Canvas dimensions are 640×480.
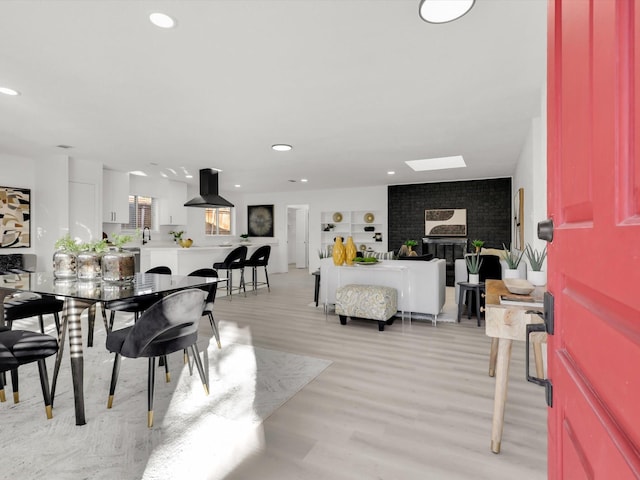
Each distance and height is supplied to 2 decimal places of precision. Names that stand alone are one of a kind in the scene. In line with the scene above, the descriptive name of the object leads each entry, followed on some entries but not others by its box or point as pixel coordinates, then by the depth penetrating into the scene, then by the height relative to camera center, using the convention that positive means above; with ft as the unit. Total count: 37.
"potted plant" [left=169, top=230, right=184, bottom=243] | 26.58 +0.34
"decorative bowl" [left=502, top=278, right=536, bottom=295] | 6.07 -0.82
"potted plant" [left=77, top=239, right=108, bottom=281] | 8.56 -0.65
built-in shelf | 31.07 +1.13
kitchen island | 19.88 -1.09
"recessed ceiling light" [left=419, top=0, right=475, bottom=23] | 6.13 +4.23
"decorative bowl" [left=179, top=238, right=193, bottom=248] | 21.95 -0.23
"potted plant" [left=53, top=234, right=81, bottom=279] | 8.88 -0.54
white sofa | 14.53 -1.72
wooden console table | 5.34 -1.41
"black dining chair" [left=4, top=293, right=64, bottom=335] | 9.48 -1.94
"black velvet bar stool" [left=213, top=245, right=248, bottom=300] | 21.18 -1.50
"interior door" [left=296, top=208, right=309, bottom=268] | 41.60 +0.42
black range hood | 20.47 +2.98
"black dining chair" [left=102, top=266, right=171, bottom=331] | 9.46 -1.89
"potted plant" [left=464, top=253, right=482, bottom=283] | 14.33 -1.19
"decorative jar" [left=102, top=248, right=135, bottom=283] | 8.34 -0.68
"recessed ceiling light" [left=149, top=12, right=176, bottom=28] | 6.58 +4.27
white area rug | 5.57 -3.62
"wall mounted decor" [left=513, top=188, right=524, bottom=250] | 17.06 +0.94
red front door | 1.40 +0.00
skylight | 20.38 +4.78
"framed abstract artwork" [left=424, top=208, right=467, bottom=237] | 27.48 +1.47
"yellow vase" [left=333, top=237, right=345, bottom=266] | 15.10 -0.61
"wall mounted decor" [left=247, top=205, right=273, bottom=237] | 35.65 +2.03
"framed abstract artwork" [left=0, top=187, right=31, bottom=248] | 17.83 +1.14
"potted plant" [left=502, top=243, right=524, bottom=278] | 8.21 -0.68
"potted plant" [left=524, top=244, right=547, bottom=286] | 7.07 -0.69
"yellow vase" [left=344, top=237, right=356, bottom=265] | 15.08 -0.56
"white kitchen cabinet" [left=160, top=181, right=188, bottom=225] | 26.40 +2.69
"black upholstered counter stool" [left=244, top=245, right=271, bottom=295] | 22.82 -1.36
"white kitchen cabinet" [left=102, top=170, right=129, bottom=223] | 21.56 +2.72
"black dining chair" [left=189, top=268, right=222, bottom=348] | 10.31 -1.62
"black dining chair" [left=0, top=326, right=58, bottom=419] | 6.32 -2.13
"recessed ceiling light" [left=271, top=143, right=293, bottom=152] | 16.14 +4.41
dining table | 6.73 -1.10
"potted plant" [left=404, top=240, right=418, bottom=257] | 19.21 -0.36
